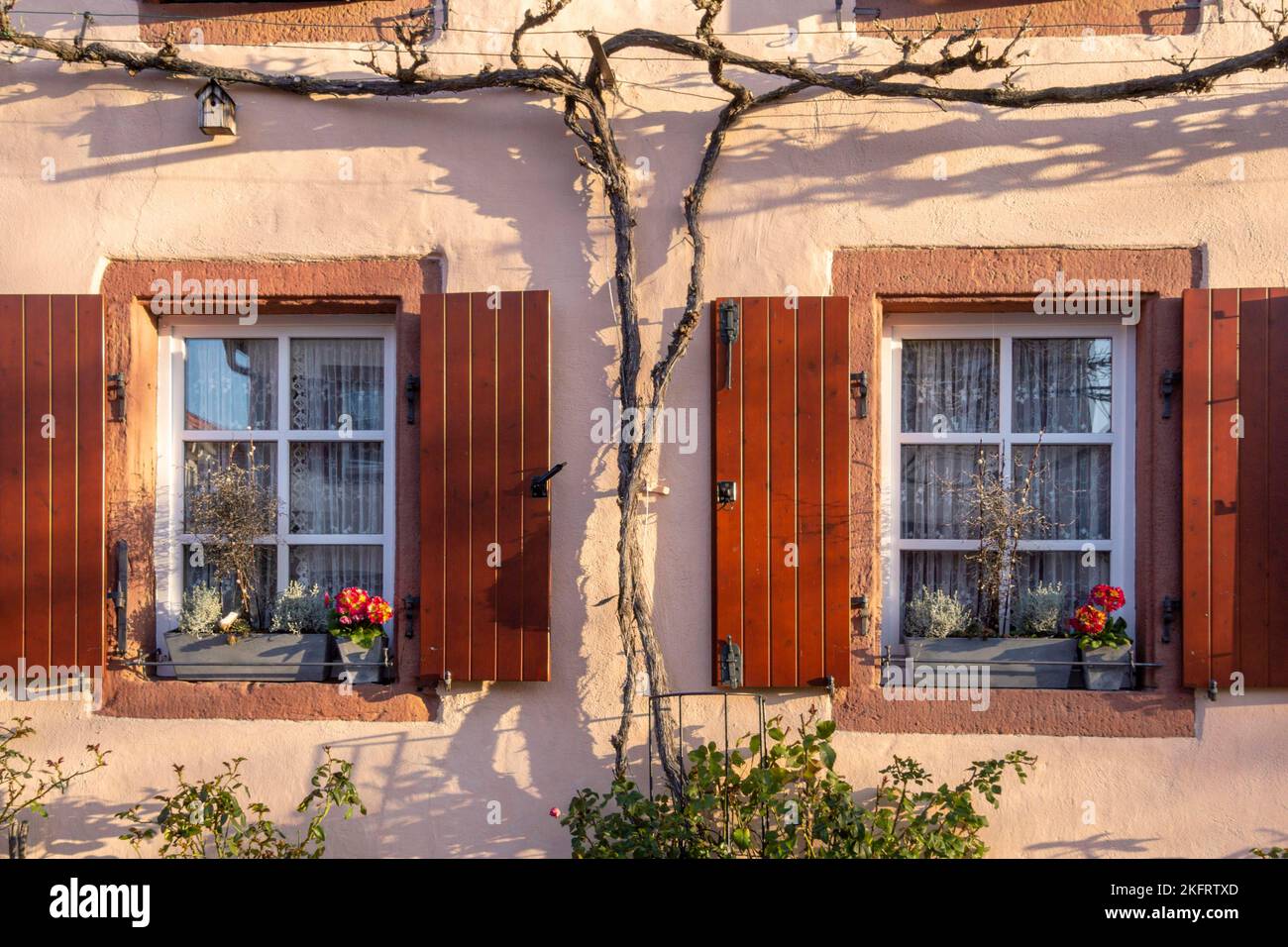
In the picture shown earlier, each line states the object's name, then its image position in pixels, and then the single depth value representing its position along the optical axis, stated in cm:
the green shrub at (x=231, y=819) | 351
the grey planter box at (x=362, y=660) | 369
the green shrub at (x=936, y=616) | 362
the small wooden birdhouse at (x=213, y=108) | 370
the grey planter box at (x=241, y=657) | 371
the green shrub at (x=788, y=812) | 331
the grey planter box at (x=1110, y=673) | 357
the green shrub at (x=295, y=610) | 377
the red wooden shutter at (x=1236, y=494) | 345
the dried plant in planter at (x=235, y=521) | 373
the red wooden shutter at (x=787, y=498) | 355
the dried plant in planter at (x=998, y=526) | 367
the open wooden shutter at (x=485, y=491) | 359
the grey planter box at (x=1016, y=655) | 361
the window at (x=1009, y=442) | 376
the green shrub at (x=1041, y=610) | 364
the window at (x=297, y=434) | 389
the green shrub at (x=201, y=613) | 371
